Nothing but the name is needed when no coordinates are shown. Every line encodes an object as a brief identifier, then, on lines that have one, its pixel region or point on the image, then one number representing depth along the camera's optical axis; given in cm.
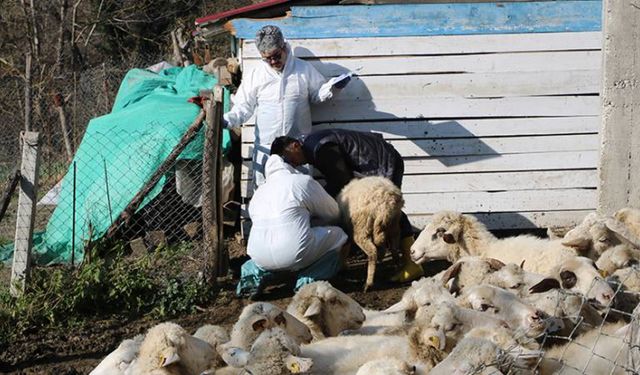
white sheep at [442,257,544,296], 635
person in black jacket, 902
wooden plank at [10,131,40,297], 806
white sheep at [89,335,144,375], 577
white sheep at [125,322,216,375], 522
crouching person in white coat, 832
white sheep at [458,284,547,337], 532
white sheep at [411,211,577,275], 785
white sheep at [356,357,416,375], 454
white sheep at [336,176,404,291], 854
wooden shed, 973
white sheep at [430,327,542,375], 427
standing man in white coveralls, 928
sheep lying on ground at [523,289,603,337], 532
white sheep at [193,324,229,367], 577
